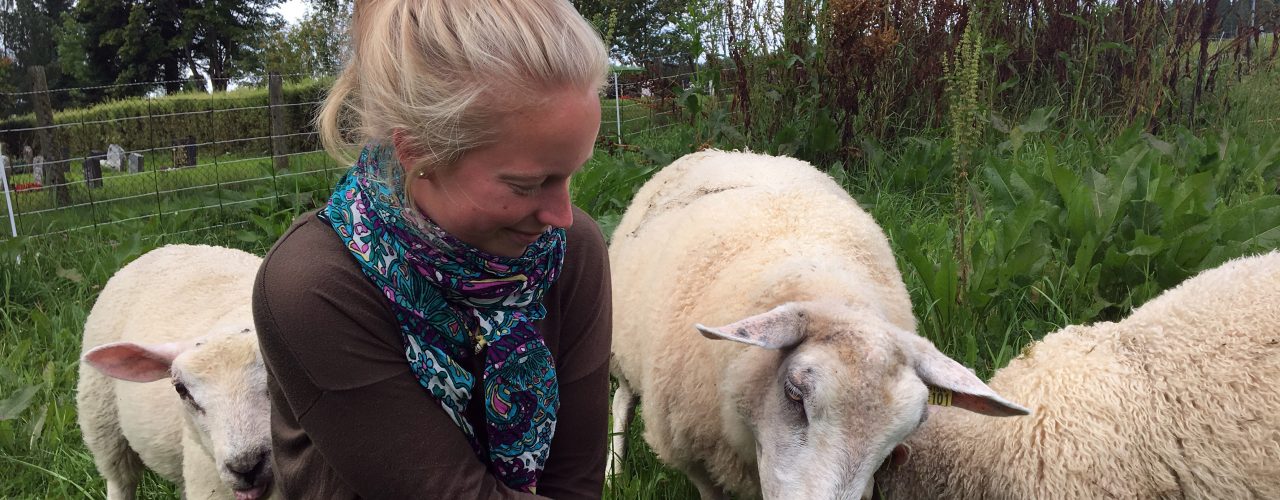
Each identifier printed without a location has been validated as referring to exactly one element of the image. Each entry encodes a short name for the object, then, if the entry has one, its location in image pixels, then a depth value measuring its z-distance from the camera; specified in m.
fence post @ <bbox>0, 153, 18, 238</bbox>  5.18
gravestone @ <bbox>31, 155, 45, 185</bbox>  7.23
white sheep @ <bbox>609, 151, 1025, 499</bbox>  1.99
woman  1.29
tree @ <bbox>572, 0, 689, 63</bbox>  25.16
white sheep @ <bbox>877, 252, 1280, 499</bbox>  2.16
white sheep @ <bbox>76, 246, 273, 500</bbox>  2.20
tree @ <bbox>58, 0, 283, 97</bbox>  33.69
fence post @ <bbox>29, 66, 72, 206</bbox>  6.76
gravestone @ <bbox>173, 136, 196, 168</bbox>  11.33
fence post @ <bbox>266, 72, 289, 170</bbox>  7.25
